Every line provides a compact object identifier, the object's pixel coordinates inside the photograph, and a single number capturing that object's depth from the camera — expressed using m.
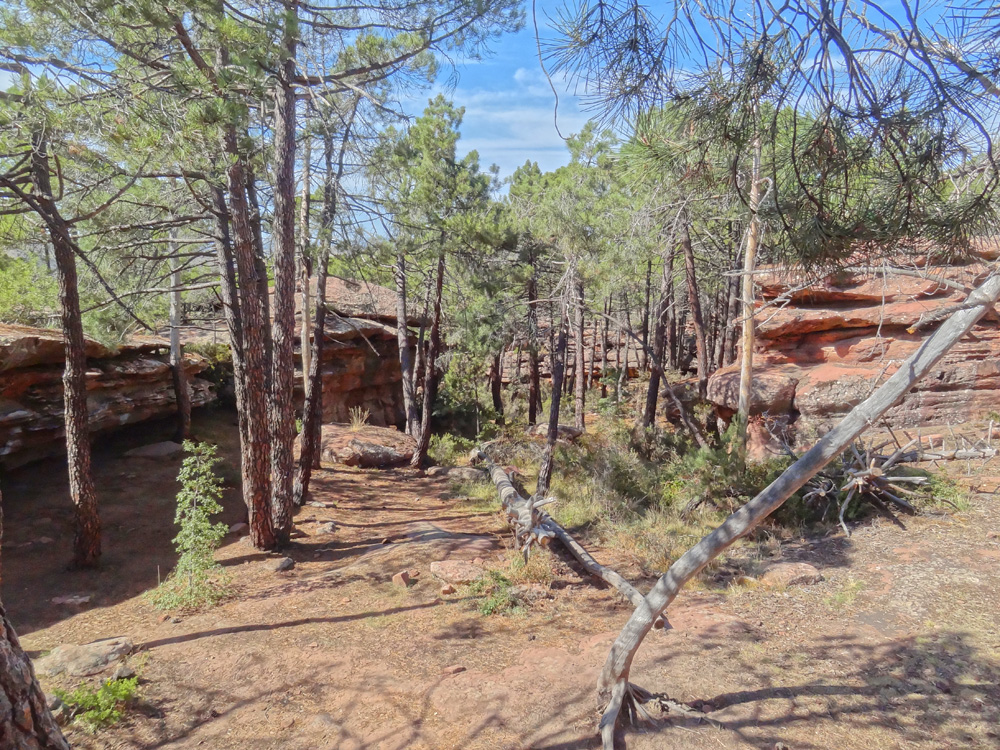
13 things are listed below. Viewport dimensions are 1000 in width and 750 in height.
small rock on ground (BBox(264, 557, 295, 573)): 7.01
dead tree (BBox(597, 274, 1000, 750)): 3.01
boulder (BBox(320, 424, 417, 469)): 13.19
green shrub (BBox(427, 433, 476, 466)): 14.83
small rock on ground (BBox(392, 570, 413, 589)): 6.52
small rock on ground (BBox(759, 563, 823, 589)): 6.05
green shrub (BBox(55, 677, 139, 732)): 3.78
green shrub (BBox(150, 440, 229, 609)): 5.93
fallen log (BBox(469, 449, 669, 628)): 5.94
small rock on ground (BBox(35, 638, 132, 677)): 4.28
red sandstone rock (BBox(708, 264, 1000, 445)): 10.25
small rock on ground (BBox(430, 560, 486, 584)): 6.62
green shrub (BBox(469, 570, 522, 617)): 5.91
